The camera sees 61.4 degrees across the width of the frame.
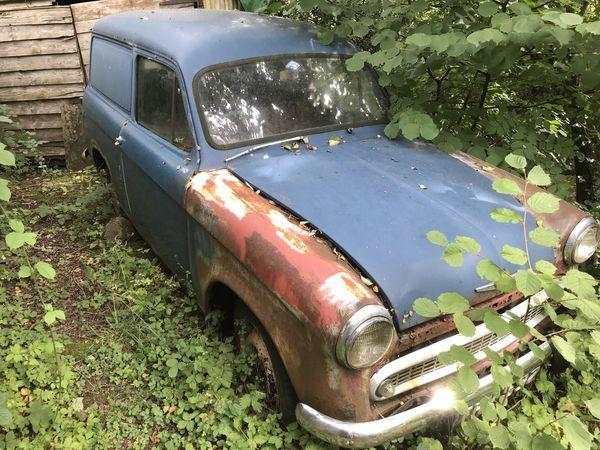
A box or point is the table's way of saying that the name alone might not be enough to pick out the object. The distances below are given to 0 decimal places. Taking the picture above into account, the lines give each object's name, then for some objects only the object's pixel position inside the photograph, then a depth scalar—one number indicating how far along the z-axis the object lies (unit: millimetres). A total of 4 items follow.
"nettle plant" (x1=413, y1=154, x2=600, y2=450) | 1842
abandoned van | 2039
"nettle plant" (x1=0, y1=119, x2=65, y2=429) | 2062
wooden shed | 6129
